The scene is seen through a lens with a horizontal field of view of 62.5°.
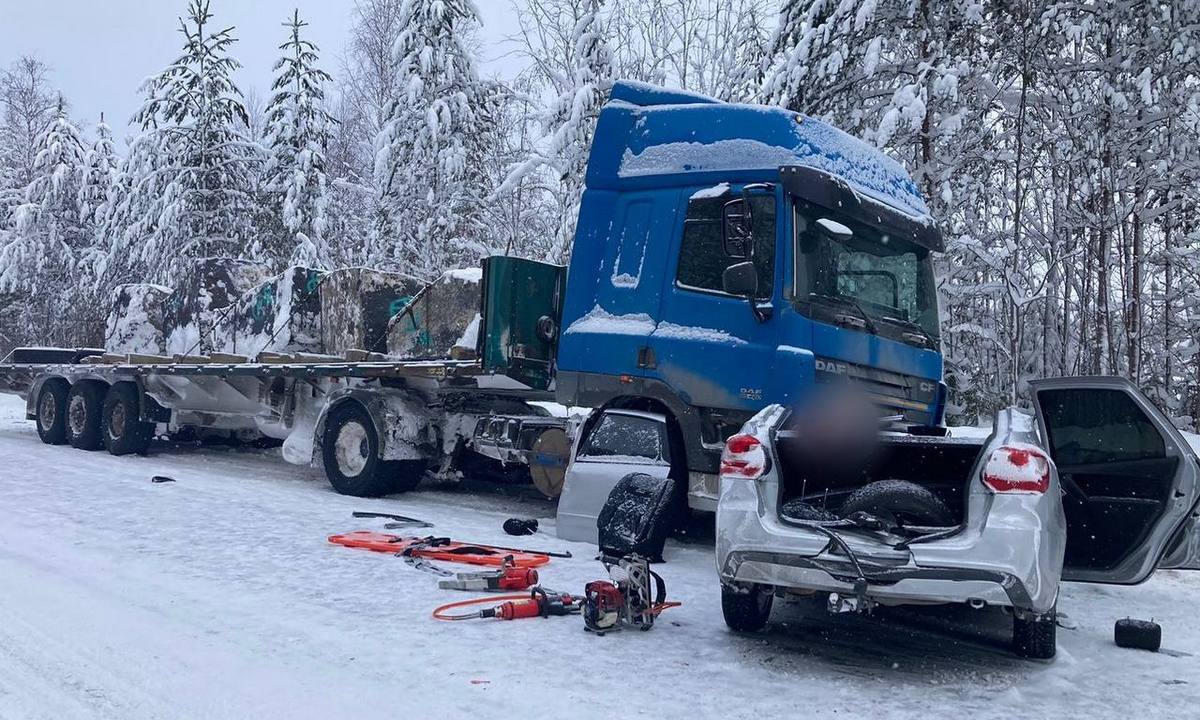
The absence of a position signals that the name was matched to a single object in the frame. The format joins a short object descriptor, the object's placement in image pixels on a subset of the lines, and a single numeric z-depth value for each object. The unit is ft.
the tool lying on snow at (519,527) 25.90
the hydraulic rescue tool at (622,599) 16.21
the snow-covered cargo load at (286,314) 38.01
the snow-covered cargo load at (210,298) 42.73
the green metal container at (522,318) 28.19
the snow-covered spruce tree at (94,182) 107.04
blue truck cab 22.35
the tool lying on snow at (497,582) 18.92
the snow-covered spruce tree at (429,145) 73.82
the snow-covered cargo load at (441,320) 30.78
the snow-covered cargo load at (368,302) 35.58
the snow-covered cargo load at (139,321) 46.01
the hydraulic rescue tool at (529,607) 16.87
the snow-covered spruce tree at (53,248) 105.60
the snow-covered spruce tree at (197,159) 82.69
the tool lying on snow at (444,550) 21.32
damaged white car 13.83
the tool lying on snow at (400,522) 26.00
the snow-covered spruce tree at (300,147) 82.48
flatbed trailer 29.71
